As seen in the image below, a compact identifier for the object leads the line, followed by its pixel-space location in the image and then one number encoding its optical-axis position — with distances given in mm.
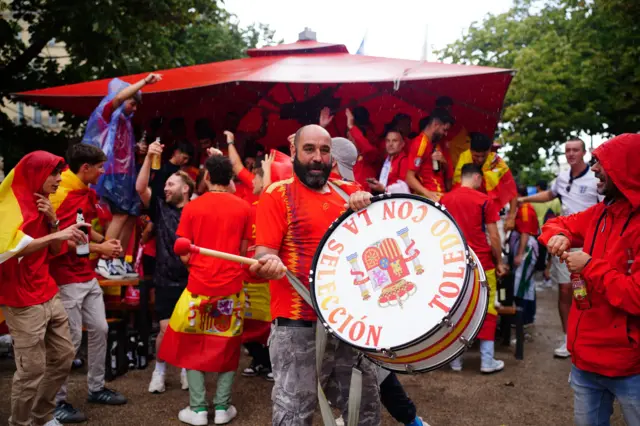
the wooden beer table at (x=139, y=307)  6465
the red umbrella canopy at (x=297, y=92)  6266
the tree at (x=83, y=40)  9969
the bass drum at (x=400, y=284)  2896
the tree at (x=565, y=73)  15938
